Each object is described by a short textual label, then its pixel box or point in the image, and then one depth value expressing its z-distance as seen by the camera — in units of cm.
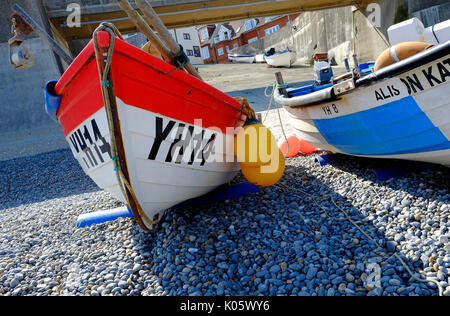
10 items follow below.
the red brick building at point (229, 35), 4184
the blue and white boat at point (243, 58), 3488
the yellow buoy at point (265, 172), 344
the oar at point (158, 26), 270
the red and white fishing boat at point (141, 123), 245
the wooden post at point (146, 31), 252
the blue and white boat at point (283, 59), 2595
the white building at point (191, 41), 4692
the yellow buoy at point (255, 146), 345
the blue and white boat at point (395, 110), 263
